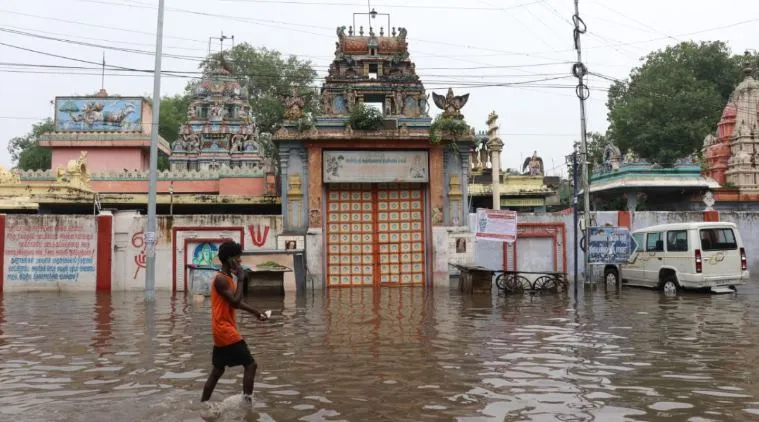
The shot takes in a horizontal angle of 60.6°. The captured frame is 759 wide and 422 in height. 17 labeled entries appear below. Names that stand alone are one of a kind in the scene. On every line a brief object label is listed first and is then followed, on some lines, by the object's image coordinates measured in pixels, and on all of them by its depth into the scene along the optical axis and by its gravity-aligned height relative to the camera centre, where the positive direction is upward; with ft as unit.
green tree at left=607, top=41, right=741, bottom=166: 151.74 +32.97
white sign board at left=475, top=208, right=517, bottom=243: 62.28 +1.67
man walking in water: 19.57 -2.62
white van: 53.72 -1.40
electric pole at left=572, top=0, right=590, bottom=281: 65.16 +15.80
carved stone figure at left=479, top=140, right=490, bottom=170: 120.64 +16.34
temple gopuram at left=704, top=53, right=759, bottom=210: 108.78 +17.28
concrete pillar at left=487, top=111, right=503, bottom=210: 75.15 +11.32
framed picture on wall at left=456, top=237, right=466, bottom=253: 66.80 -0.34
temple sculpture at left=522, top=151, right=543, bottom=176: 115.67 +13.92
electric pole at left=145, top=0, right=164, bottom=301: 53.98 +4.24
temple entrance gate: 68.08 +0.96
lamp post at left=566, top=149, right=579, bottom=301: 60.32 +3.58
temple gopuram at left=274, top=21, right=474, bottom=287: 67.36 +5.37
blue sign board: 58.80 -0.39
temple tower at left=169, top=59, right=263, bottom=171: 139.23 +25.50
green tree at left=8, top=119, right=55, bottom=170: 176.65 +27.72
